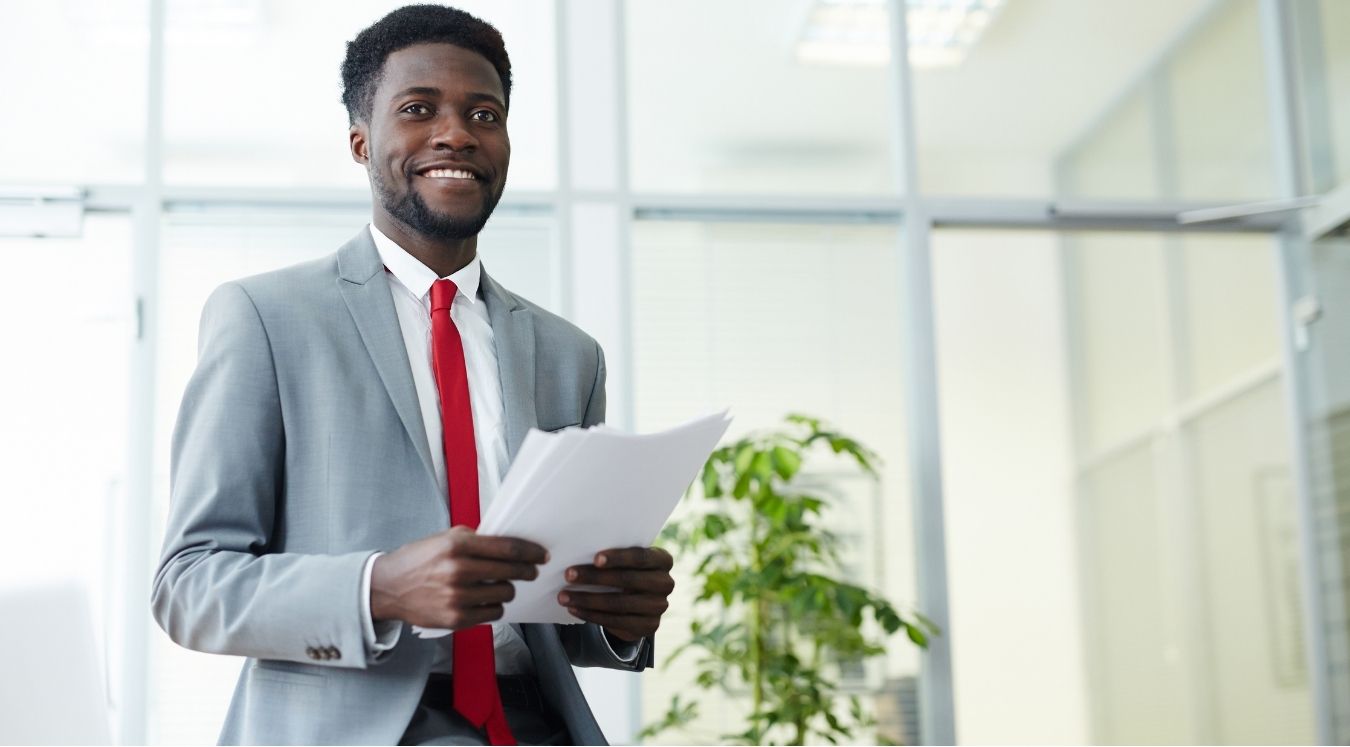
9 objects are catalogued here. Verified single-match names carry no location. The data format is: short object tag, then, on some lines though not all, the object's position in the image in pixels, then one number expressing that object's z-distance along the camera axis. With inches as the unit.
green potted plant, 139.6
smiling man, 52.3
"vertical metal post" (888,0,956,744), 153.6
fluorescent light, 169.6
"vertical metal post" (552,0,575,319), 153.6
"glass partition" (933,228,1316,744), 192.1
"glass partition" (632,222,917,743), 157.3
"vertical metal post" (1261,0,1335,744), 165.5
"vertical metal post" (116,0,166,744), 140.9
